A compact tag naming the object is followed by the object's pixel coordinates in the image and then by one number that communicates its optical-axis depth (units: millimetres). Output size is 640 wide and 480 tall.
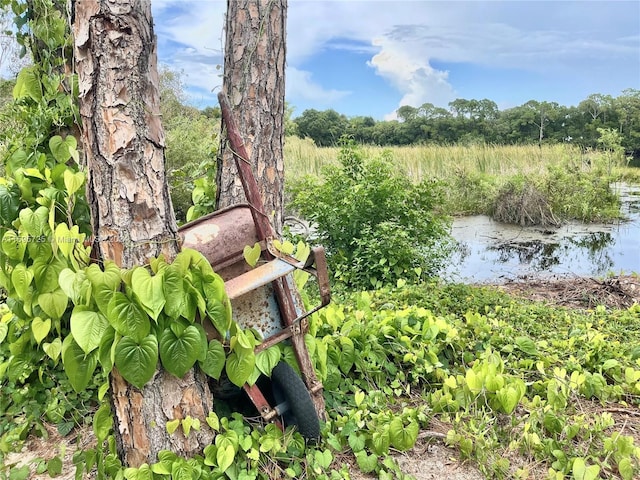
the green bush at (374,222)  4859
